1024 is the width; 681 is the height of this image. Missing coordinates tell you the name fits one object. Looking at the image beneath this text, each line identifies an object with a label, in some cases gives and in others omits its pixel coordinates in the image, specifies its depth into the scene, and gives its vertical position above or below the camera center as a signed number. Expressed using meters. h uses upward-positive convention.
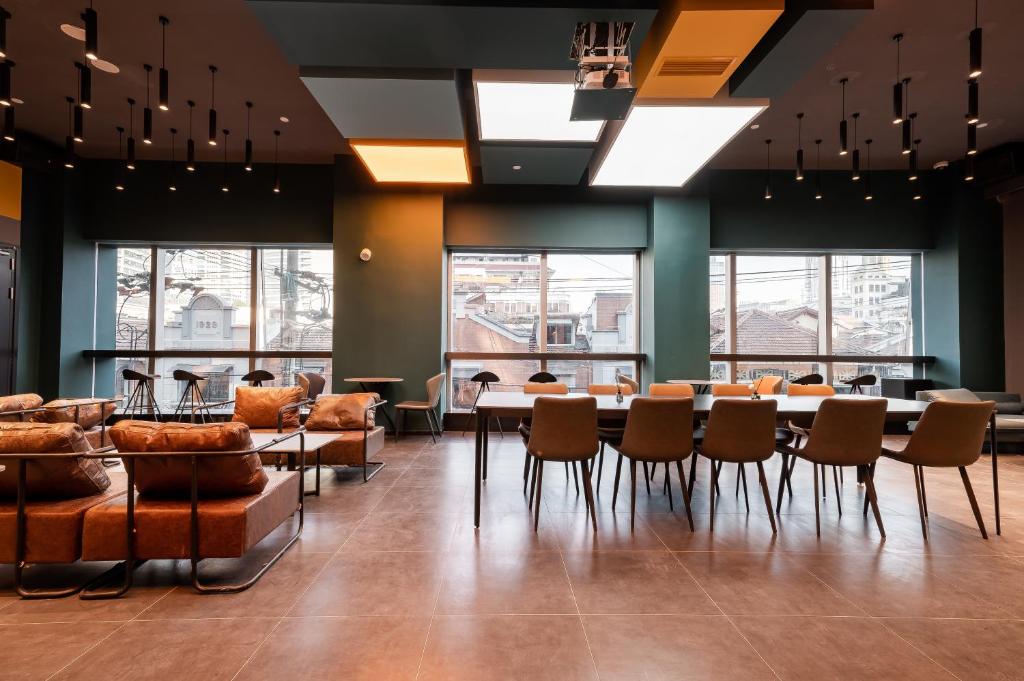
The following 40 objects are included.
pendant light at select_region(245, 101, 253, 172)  5.63 +2.29
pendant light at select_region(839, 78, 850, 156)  4.95 +2.18
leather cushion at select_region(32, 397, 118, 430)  4.66 -0.68
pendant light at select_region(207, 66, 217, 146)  4.89 +2.98
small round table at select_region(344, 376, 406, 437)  6.61 -0.47
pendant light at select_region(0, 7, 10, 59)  3.54 +2.34
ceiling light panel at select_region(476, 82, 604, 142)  4.24 +2.30
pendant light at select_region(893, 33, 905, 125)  4.23 +2.21
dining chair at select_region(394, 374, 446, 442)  6.60 -0.78
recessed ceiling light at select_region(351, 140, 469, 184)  5.66 +2.38
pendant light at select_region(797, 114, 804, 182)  5.51 +2.91
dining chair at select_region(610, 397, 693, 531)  3.44 -0.59
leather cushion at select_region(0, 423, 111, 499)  2.45 -0.61
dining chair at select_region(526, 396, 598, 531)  3.40 -0.59
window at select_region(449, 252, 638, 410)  8.12 +0.59
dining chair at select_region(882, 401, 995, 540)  3.27 -0.61
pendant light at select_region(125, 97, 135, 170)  5.25 +2.95
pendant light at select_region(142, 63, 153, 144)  4.65 +2.17
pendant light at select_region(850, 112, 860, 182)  5.44 +2.17
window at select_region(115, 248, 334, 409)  8.03 +0.58
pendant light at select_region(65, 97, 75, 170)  4.94 +2.12
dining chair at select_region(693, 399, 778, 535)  3.40 -0.59
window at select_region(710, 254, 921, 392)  8.13 +0.63
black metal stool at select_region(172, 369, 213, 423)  7.11 -0.75
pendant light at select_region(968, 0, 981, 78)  3.45 +2.16
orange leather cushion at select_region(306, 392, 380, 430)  5.05 -0.71
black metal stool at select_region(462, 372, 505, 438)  7.31 -0.46
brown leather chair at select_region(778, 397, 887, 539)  3.34 -0.59
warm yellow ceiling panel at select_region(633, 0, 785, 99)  3.32 +2.33
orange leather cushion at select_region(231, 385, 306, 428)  5.19 -0.64
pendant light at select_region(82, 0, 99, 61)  3.40 +2.25
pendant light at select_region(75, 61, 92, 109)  3.94 +2.15
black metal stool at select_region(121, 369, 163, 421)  7.32 -0.83
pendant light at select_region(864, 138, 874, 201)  6.06 +2.81
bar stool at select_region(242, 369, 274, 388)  7.40 -0.43
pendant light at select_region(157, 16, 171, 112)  4.20 +2.33
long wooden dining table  3.46 -0.46
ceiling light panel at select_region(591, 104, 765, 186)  4.35 +2.10
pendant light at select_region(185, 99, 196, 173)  5.40 +2.22
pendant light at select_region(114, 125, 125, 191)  6.78 +2.75
